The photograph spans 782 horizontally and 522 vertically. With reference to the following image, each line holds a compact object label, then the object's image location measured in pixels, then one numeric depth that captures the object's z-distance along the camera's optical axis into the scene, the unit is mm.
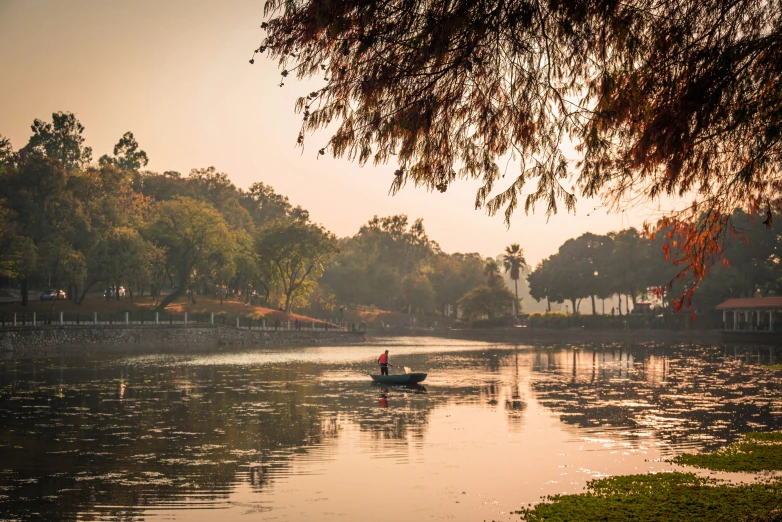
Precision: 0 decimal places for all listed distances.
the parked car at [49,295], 92000
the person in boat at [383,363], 41844
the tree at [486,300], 131750
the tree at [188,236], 97188
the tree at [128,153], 130625
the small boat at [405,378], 40469
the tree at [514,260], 140250
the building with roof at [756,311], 82625
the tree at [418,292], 150875
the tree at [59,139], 116750
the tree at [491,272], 139500
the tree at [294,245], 110562
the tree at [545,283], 130750
